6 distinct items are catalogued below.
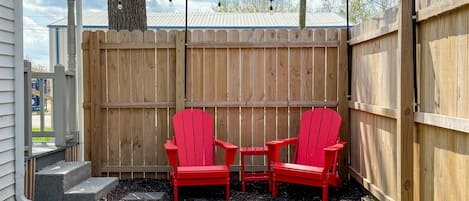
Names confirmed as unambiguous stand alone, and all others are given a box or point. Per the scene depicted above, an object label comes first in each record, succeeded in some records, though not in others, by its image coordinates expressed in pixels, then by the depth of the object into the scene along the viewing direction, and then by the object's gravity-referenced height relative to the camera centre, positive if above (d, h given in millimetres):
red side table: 4316 -755
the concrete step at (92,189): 3687 -833
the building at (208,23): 9828 +1724
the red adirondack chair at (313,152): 3924 -572
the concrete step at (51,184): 3674 -753
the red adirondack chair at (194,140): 4493 -459
